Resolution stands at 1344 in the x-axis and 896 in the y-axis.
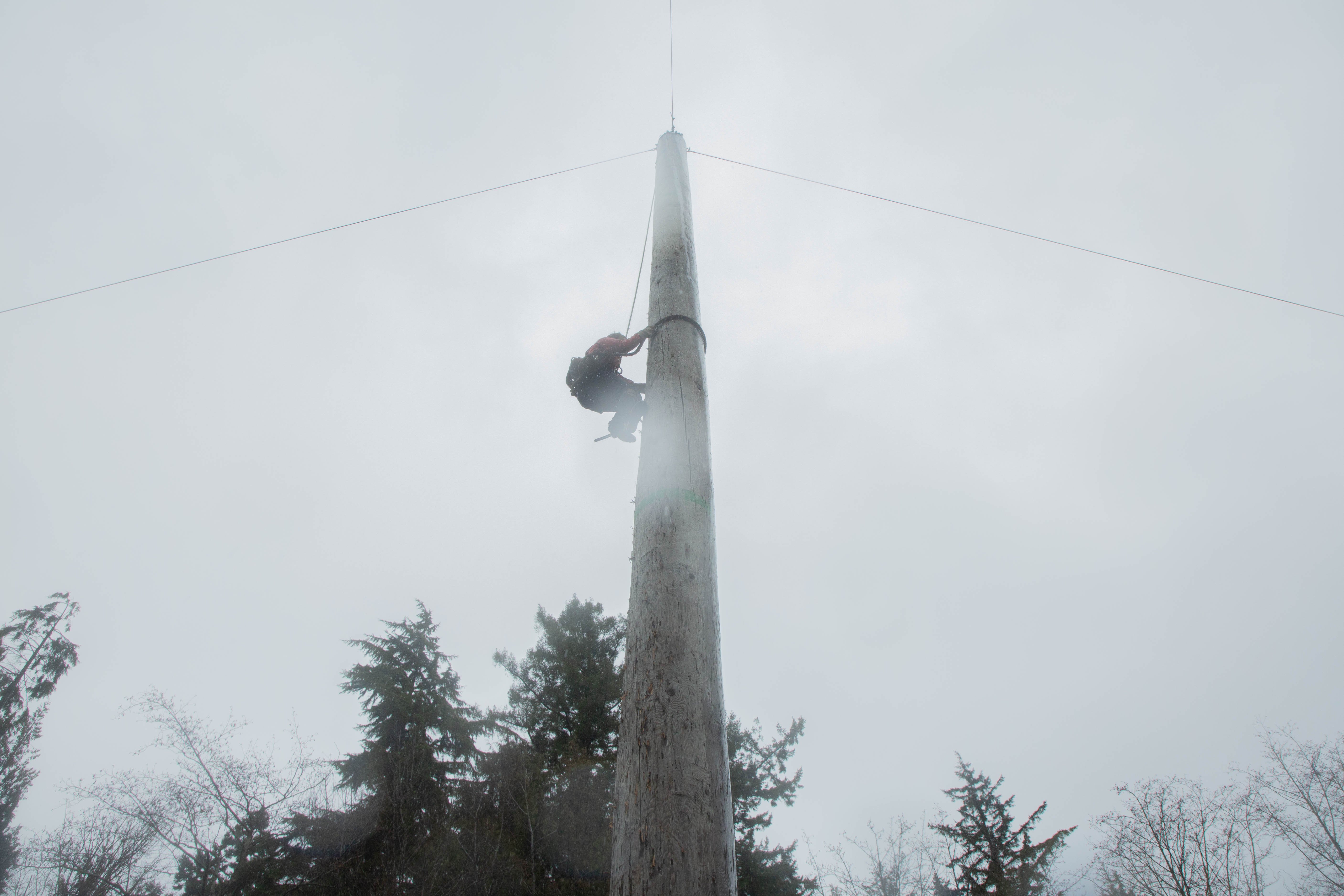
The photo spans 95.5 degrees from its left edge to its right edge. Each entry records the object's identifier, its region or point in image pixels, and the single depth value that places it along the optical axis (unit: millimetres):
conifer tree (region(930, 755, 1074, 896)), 16078
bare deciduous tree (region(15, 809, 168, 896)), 16625
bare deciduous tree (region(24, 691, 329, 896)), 15930
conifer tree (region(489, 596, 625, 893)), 14484
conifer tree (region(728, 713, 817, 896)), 15898
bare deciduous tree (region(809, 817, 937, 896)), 26453
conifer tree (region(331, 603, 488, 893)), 13812
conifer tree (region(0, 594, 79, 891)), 19281
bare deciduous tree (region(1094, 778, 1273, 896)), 19125
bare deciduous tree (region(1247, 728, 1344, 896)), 20375
